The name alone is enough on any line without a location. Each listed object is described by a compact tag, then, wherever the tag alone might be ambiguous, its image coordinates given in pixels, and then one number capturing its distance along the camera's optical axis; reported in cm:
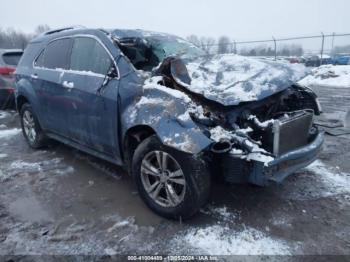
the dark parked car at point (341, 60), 2221
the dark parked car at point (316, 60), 2230
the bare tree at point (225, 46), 2318
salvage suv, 280
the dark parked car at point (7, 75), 779
